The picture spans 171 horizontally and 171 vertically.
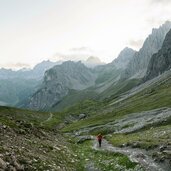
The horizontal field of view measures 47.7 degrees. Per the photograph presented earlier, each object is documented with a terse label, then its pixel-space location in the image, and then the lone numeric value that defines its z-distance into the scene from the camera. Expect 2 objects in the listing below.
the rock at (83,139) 45.57
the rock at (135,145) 29.49
